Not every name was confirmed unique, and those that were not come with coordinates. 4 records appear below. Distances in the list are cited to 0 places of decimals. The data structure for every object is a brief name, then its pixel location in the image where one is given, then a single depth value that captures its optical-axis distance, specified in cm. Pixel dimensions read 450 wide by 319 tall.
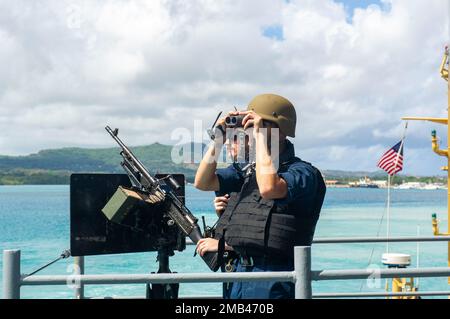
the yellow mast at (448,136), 1269
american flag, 1592
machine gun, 389
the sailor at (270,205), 315
